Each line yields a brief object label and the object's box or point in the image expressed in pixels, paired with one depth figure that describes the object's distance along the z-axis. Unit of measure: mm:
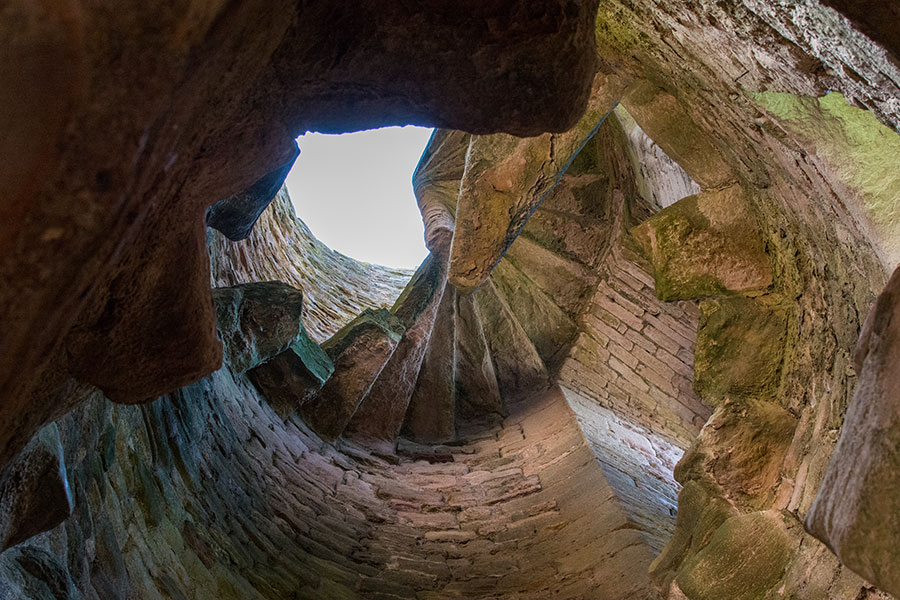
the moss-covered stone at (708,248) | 2654
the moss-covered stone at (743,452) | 2494
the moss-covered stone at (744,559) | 2215
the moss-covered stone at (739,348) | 2668
